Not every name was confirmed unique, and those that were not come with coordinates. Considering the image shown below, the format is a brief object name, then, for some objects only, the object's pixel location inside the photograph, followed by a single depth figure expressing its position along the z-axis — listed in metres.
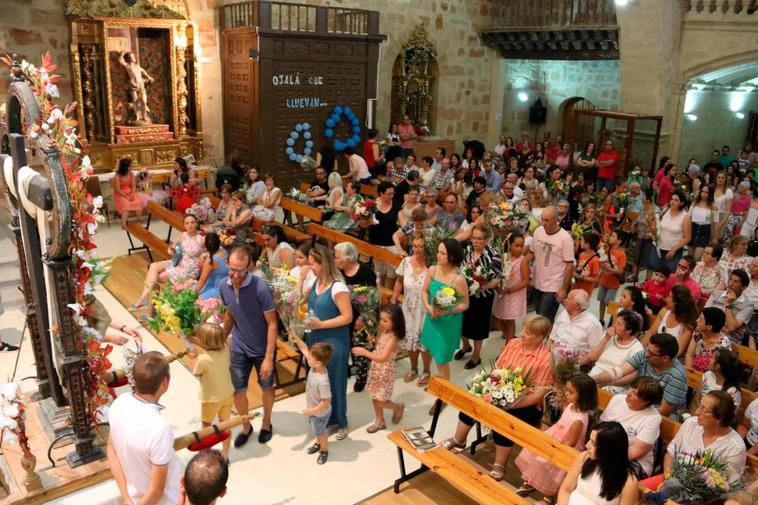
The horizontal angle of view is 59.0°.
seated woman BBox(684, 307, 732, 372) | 5.82
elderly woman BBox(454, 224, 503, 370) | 7.00
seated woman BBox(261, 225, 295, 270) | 7.36
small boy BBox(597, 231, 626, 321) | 7.92
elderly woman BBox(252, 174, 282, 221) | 10.51
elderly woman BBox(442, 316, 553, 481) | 5.24
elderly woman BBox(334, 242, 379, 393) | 6.40
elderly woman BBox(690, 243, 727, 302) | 7.41
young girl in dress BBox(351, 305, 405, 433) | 5.83
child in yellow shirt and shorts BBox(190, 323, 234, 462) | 5.25
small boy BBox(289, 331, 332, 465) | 5.45
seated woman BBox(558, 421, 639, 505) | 3.95
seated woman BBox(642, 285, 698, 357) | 5.94
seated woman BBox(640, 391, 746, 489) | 4.39
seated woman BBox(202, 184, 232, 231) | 10.03
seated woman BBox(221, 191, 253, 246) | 9.82
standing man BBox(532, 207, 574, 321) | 7.27
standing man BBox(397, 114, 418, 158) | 16.75
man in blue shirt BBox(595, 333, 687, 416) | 5.13
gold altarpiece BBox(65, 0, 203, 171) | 13.16
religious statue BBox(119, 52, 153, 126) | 13.77
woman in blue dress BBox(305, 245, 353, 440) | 5.68
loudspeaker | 20.95
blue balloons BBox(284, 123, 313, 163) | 14.88
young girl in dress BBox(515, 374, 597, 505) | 4.67
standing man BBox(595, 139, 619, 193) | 13.87
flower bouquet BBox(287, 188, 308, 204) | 11.29
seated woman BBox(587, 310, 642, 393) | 5.57
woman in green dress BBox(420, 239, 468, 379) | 6.30
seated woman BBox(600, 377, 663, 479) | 4.64
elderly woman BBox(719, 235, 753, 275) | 7.52
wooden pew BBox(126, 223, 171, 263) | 9.45
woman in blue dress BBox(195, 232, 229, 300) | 7.45
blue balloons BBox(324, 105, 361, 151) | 15.38
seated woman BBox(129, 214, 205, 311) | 8.07
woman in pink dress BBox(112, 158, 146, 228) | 11.35
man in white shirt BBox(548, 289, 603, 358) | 6.01
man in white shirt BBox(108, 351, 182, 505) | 3.55
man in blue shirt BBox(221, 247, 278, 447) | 5.53
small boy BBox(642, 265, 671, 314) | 7.23
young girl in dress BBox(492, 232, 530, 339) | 7.28
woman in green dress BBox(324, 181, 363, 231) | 9.95
